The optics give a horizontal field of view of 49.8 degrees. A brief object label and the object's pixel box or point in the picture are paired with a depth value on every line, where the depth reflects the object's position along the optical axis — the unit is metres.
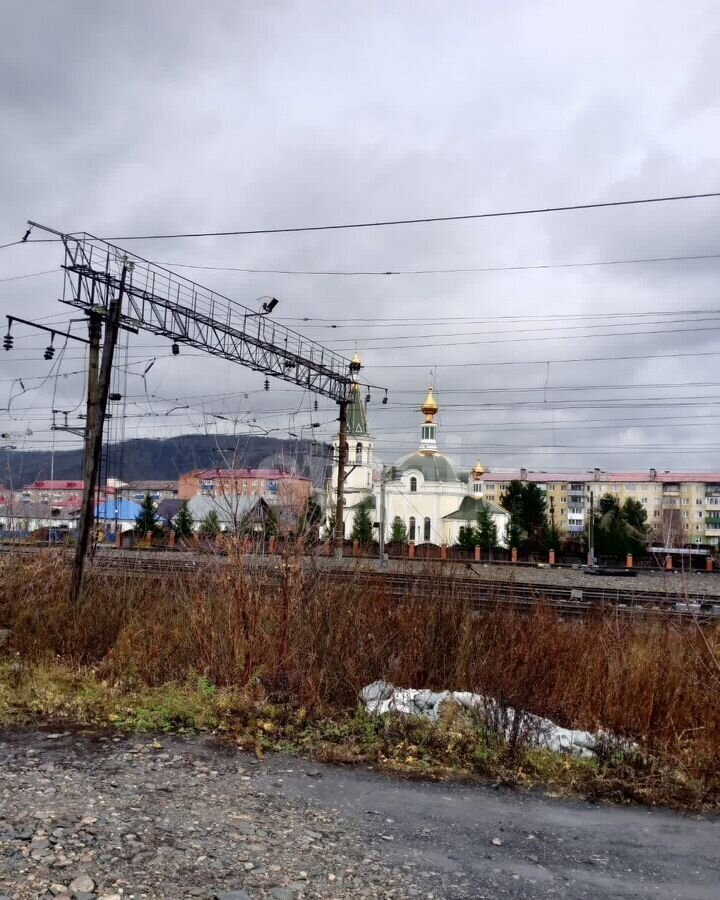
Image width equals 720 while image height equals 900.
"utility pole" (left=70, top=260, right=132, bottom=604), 13.91
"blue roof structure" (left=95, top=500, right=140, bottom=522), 70.26
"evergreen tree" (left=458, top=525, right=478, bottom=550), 51.57
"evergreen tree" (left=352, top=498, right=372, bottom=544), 56.59
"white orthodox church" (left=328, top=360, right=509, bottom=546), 74.19
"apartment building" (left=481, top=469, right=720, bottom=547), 112.38
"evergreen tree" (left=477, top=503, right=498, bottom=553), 51.38
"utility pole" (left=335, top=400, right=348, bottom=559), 30.03
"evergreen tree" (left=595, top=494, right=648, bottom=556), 50.12
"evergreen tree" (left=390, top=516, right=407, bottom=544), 61.03
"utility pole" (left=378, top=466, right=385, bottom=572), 30.37
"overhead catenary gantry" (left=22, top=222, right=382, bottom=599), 14.68
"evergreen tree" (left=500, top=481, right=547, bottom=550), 57.47
